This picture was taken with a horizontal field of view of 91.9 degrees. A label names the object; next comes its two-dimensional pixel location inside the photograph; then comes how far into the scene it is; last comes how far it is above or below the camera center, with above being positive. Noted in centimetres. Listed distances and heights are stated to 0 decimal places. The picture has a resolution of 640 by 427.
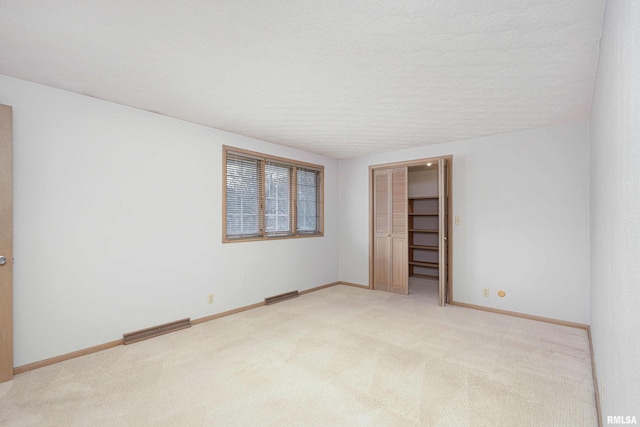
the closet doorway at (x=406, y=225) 457 -18
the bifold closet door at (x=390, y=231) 509 -28
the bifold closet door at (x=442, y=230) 435 -22
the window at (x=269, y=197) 420 +27
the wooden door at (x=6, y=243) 240 -22
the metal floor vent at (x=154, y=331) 312 -124
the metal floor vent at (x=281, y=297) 452 -126
